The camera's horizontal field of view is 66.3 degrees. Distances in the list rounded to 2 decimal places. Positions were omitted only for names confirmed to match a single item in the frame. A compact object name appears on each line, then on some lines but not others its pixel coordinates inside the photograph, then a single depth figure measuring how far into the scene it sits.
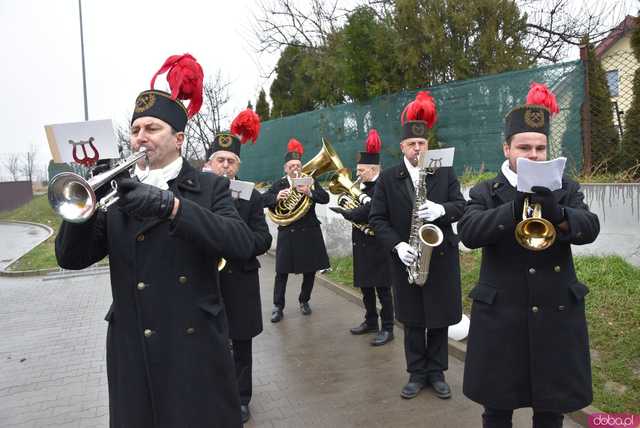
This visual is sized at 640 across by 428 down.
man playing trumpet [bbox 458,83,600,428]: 2.56
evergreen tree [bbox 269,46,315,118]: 17.50
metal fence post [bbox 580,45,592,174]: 6.38
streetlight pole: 16.77
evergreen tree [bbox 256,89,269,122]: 22.38
